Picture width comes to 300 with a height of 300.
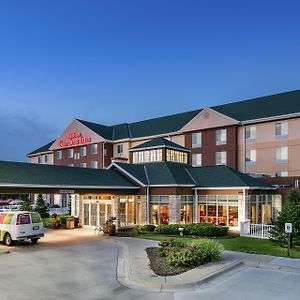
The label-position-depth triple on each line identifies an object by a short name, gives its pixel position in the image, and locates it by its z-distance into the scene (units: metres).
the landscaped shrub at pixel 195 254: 14.64
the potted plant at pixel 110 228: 26.27
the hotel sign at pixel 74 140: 58.26
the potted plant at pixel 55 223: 31.58
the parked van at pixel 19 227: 21.23
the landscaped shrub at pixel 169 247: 16.18
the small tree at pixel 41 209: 44.62
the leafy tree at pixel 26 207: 42.67
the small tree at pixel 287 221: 19.64
